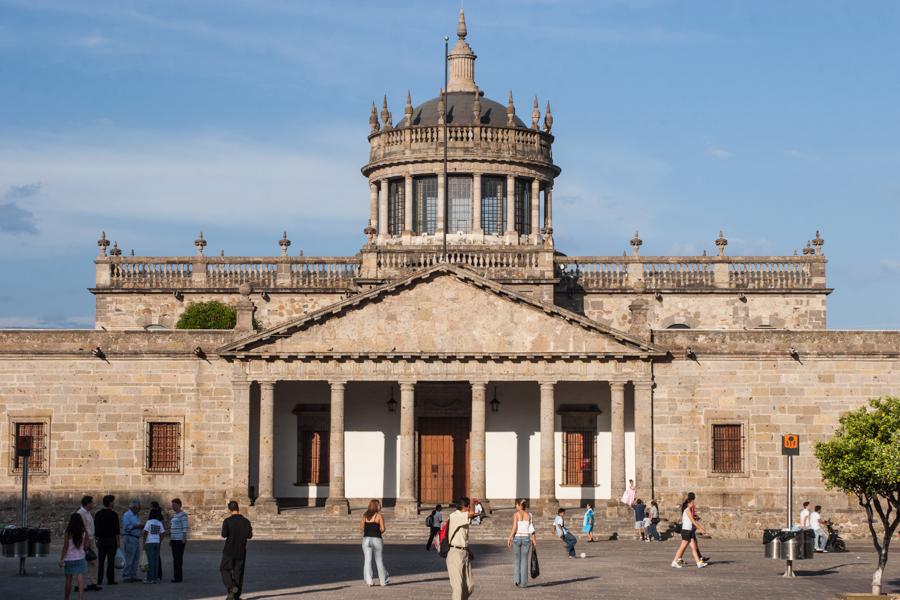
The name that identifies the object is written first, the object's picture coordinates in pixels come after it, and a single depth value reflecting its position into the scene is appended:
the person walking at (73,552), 28.72
